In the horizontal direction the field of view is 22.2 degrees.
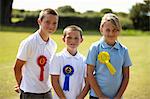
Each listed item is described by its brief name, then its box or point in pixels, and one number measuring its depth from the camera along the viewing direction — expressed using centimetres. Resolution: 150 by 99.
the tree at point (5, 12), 2242
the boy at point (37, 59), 299
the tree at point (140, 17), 1722
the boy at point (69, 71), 291
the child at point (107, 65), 281
